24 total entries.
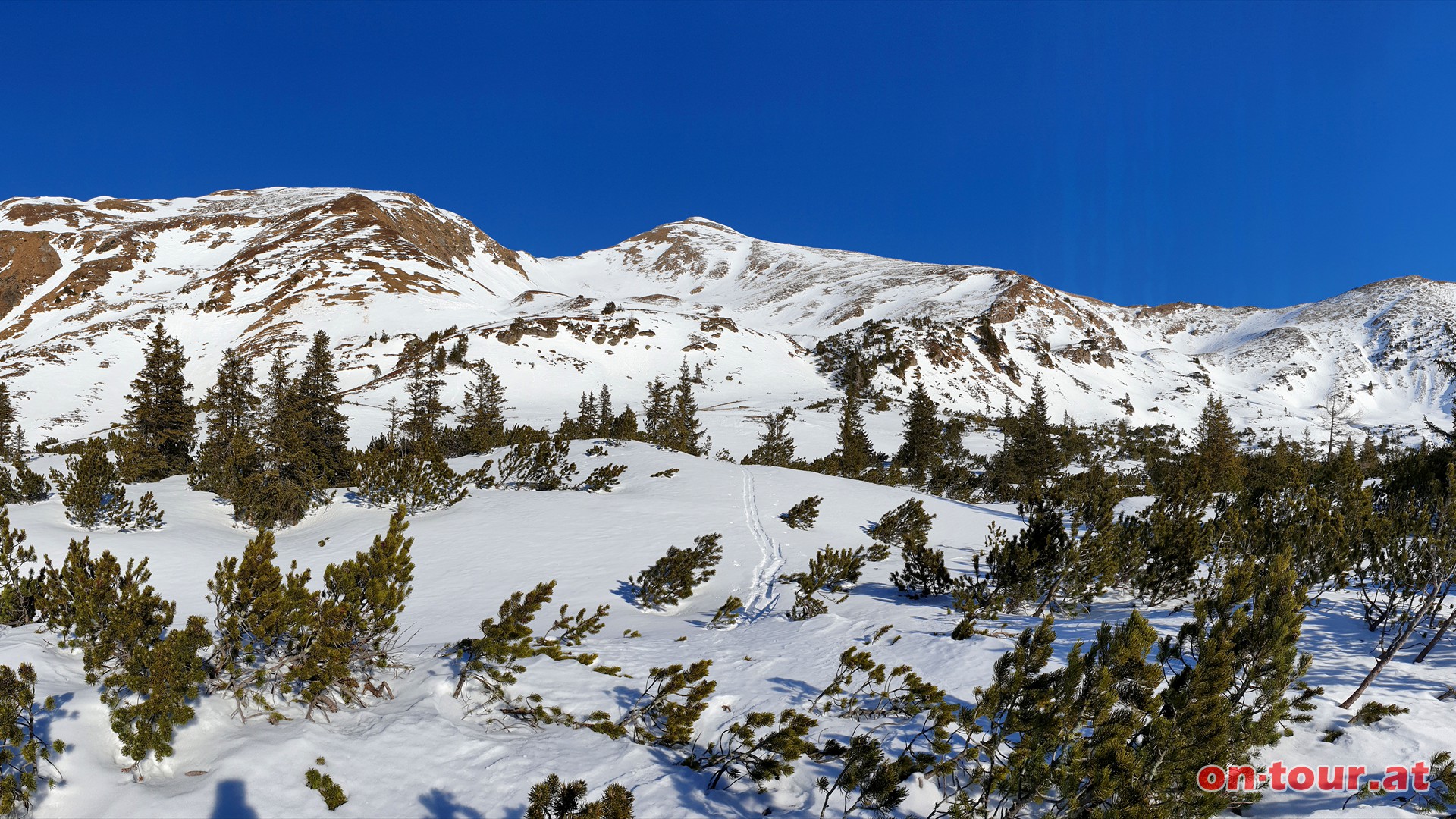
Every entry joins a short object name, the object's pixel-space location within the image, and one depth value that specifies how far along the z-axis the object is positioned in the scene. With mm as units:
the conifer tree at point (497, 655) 5555
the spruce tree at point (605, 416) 31547
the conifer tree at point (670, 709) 4992
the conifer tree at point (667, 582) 10445
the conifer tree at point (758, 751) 4445
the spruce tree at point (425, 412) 25344
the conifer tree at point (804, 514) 15055
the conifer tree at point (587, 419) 30375
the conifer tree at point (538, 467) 16781
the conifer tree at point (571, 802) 3346
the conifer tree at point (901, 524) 14461
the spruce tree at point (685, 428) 27533
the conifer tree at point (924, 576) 10203
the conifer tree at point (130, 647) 4215
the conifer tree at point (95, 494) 11000
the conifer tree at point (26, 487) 12625
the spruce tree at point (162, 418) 17812
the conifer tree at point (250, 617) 4949
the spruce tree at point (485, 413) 22188
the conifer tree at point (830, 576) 9859
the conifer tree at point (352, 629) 4992
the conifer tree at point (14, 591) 6348
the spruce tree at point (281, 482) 13195
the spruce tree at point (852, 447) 27234
